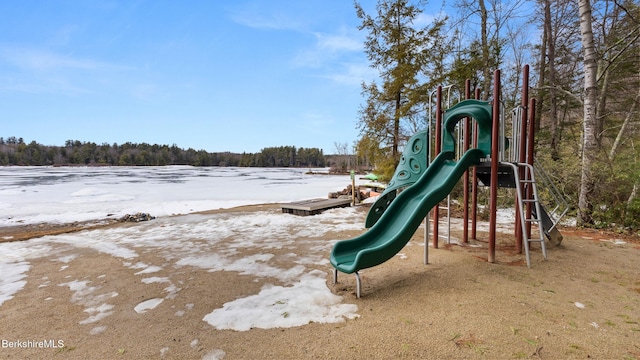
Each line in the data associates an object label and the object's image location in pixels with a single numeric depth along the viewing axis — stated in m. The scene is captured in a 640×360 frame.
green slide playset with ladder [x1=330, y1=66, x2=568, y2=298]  3.50
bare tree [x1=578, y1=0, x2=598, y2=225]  6.08
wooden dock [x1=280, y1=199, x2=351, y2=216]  8.95
